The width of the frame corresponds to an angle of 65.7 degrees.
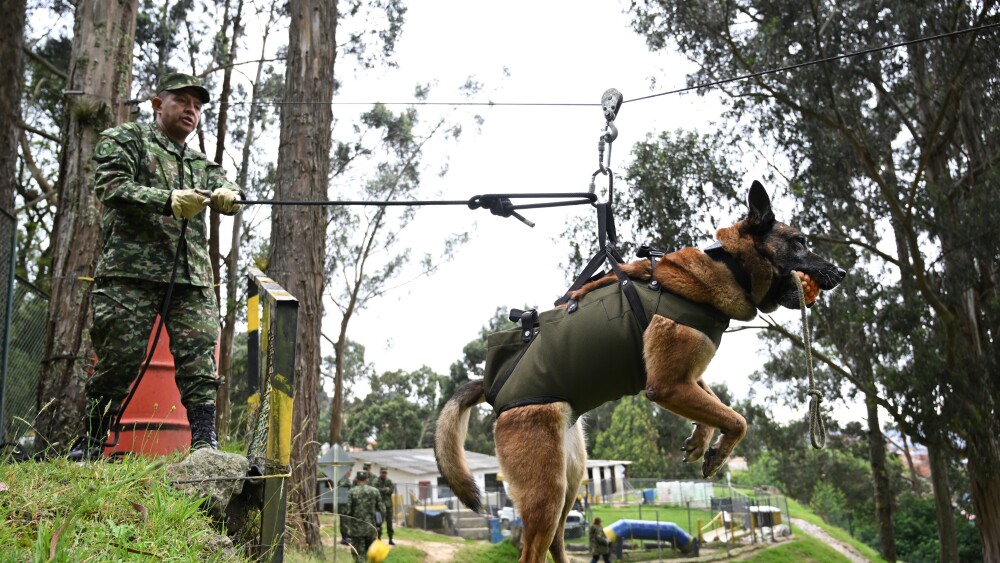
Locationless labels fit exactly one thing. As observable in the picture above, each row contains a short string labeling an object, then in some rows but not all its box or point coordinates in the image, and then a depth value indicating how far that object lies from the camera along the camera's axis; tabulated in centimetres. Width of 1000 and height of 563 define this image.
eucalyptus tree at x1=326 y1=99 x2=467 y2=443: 2584
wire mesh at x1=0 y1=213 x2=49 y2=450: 919
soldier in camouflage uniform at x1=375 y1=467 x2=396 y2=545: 1878
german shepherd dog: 325
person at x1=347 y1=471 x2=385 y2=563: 1633
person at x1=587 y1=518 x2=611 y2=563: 2177
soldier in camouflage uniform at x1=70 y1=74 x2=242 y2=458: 407
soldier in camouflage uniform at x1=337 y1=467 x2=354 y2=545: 1507
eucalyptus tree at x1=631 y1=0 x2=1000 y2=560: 1416
